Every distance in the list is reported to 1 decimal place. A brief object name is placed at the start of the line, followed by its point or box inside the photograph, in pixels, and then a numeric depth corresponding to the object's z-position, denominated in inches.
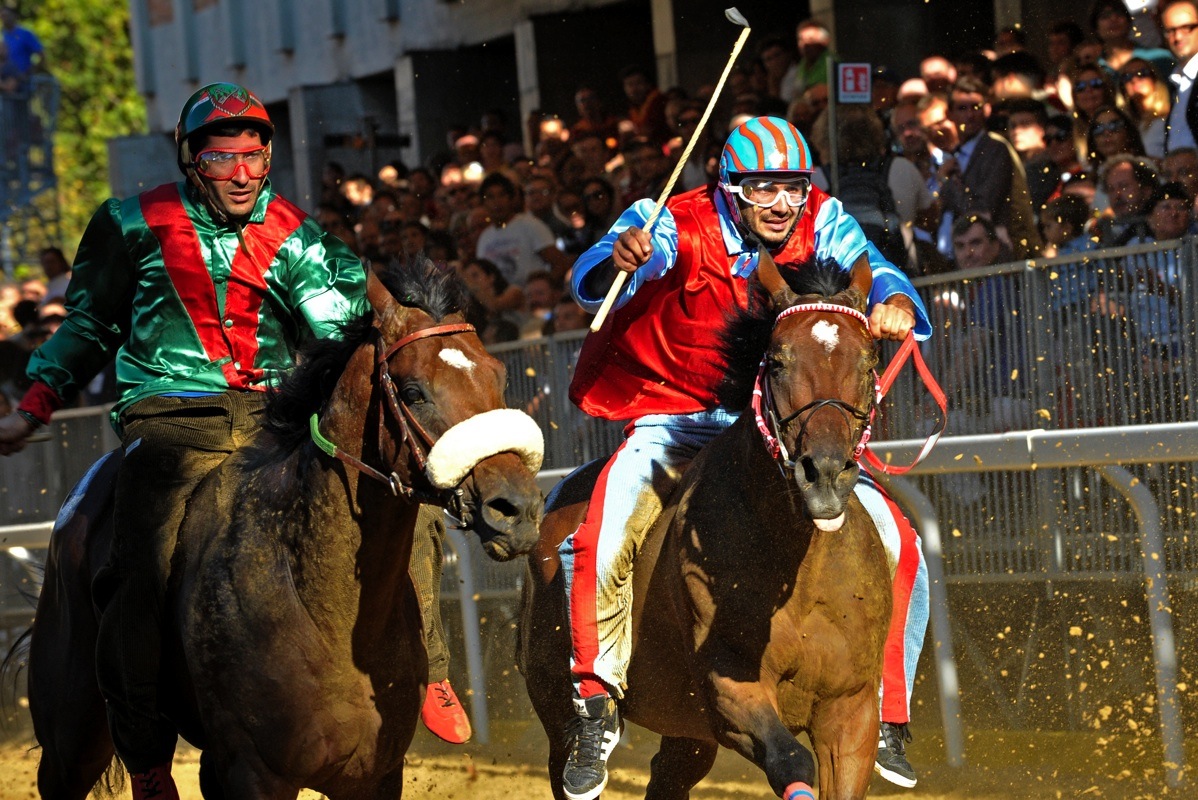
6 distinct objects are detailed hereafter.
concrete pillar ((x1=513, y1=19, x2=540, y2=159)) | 1216.2
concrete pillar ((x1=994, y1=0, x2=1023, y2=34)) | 823.1
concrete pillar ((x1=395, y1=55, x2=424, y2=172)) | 1366.9
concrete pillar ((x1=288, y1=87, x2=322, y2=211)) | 1381.6
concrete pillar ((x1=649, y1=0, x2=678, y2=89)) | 1093.8
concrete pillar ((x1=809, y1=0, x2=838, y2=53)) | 943.7
